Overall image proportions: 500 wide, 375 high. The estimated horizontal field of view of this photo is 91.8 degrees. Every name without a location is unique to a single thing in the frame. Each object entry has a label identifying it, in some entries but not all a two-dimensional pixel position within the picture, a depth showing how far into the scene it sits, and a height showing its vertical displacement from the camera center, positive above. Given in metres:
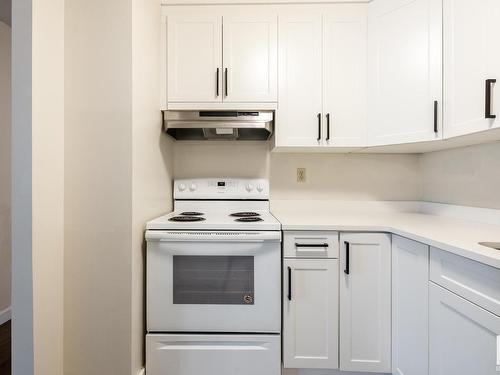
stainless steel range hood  1.58 +0.43
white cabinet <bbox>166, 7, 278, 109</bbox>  1.63 +0.89
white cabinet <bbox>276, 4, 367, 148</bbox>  1.62 +0.74
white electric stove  1.31 -0.62
